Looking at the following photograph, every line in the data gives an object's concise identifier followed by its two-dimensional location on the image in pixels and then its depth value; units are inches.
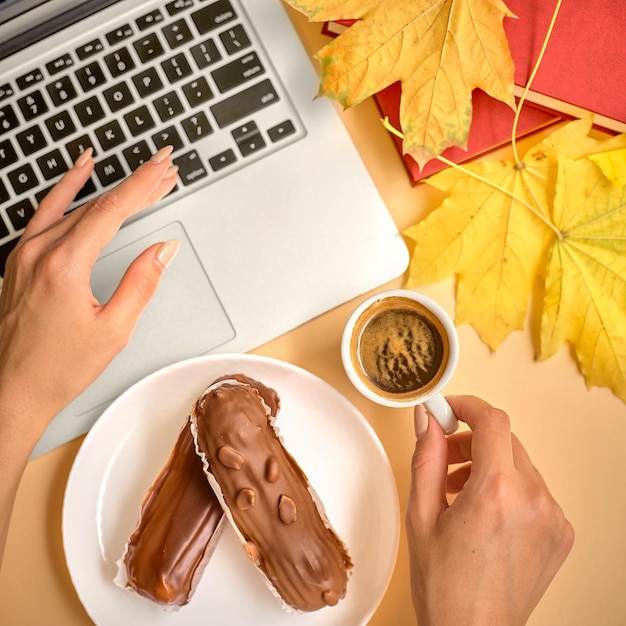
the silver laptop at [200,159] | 27.8
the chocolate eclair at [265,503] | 26.0
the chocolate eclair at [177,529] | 26.5
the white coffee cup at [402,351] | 27.0
